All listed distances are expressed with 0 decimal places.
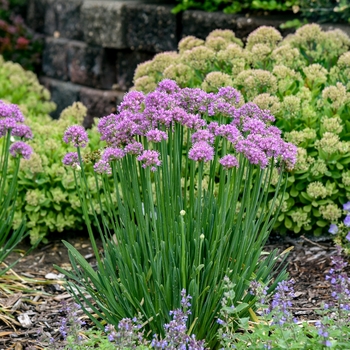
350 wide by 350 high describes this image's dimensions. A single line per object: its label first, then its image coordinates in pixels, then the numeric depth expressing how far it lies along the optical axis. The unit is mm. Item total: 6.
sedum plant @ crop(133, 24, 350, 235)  3785
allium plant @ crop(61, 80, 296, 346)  2537
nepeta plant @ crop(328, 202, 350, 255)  3646
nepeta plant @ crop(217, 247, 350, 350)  2271
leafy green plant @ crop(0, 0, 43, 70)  7660
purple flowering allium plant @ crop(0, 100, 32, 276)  3119
